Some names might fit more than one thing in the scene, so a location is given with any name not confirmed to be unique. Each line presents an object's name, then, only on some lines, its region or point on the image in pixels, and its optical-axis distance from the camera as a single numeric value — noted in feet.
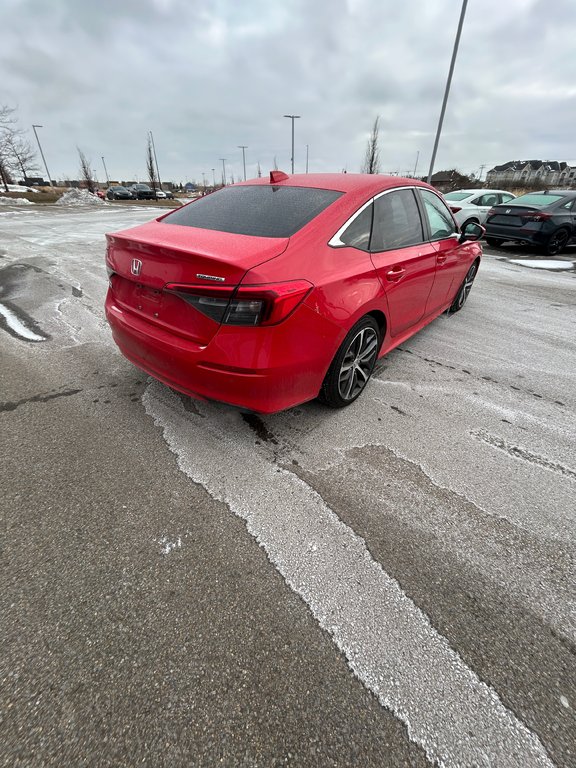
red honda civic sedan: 6.63
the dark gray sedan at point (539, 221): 30.14
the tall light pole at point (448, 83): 49.07
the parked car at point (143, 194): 138.51
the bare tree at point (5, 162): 105.60
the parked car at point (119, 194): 129.39
